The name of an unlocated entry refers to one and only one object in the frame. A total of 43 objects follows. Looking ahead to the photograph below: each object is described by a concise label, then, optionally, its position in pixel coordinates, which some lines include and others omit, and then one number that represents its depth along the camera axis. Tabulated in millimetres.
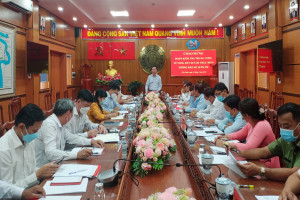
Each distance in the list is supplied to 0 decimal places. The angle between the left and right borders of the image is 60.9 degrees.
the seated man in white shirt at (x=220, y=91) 3832
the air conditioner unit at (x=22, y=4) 4713
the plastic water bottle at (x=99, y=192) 1239
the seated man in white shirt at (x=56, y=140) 1940
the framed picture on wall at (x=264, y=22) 6216
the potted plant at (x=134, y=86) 8897
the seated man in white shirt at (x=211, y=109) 3711
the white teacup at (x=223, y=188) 1246
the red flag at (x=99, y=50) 9062
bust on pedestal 8883
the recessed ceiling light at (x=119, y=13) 7259
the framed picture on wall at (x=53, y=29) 6875
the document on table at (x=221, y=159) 1806
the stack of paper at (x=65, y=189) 1405
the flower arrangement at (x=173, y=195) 979
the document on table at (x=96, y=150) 2063
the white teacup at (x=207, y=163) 1585
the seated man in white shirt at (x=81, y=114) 2772
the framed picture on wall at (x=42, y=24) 6211
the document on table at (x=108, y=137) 2488
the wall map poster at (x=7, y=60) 4727
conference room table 1373
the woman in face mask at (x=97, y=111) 3688
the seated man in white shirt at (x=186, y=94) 6125
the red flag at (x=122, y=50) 9092
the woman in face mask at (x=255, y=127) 2117
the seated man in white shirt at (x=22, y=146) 1546
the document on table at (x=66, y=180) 1511
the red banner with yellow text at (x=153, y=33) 9032
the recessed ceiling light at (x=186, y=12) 7266
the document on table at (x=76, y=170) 1622
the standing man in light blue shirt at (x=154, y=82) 7891
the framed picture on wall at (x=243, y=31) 7592
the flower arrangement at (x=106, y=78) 8500
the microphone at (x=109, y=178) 1427
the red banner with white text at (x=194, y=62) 9141
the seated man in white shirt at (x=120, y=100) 5920
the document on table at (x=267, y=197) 1282
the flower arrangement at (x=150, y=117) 2383
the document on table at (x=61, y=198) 1329
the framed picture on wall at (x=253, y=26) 6871
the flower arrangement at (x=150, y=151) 1681
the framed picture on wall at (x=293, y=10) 4980
